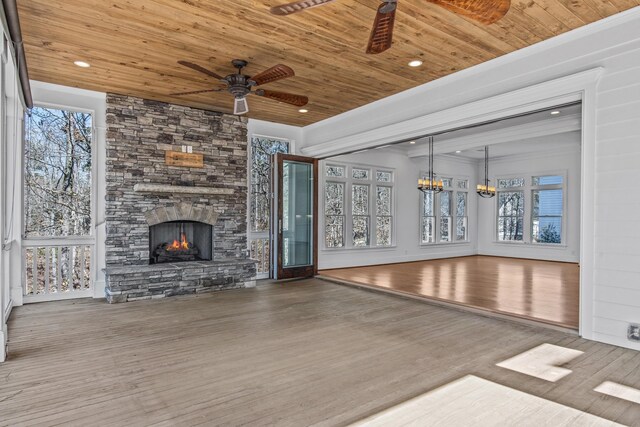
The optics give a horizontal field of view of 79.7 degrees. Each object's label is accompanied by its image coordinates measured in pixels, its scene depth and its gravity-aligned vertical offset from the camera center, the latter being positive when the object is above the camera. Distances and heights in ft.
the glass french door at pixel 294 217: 23.70 -0.43
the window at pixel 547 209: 34.19 +0.30
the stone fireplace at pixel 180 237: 20.59 -1.54
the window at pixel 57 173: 17.84 +1.70
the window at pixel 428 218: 35.32 -0.62
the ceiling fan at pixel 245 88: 13.70 +4.67
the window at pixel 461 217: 38.42 -0.54
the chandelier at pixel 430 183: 30.58 +2.26
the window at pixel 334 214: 28.86 -0.25
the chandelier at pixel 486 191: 33.81 +1.86
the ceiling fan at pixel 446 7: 7.63 +4.18
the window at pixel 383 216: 31.94 -0.41
